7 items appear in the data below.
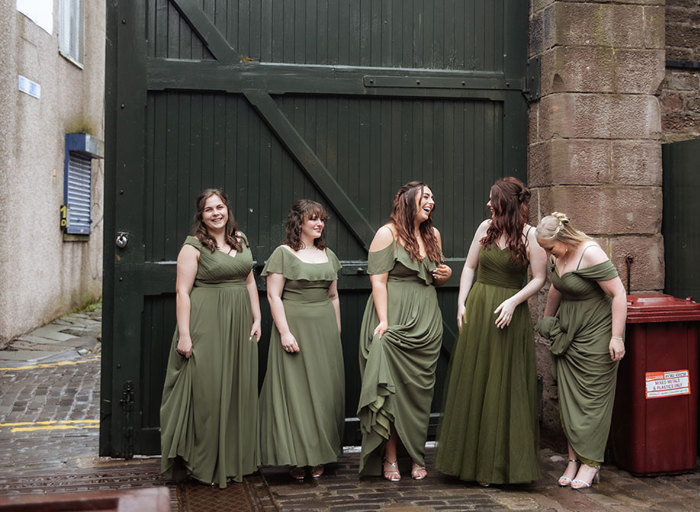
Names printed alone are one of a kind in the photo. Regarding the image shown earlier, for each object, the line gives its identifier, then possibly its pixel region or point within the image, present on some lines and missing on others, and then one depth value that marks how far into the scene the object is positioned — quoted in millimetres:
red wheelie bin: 5539
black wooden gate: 5777
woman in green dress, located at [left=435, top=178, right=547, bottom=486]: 5270
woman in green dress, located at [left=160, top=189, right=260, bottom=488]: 5262
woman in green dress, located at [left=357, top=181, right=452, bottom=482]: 5324
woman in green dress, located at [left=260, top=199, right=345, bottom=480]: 5371
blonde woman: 5152
